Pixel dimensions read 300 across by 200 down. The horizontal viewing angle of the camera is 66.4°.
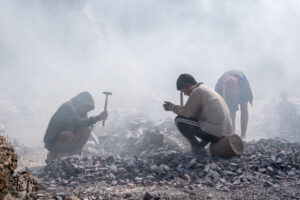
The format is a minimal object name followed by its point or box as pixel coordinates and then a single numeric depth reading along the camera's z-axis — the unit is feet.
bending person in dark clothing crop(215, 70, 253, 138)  21.30
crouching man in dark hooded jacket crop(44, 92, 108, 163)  17.62
